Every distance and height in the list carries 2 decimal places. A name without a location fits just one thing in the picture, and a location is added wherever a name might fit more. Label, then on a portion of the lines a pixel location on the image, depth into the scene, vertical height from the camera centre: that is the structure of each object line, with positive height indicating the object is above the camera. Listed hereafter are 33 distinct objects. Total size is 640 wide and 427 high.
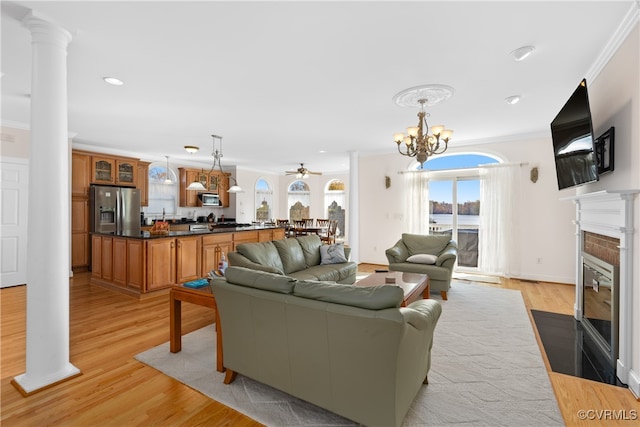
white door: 4.81 -0.12
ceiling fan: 8.08 +1.09
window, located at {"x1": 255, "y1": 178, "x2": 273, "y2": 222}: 10.66 +0.47
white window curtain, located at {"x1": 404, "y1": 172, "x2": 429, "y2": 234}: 6.57 +0.22
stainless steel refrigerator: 6.17 +0.08
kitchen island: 4.43 -0.73
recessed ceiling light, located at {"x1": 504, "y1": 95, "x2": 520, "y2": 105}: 3.69 +1.41
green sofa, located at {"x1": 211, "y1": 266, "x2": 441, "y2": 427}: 1.63 -0.77
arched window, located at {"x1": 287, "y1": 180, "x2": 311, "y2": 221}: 11.37 +0.48
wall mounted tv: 2.64 +0.69
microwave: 8.95 +0.42
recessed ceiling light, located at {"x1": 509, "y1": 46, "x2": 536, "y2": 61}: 2.54 +1.37
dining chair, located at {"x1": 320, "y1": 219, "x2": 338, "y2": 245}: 8.14 -0.57
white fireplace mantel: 2.32 -0.40
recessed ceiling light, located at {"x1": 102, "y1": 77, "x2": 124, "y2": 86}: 3.19 +1.42
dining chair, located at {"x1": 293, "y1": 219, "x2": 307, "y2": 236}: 8.23 -0.47
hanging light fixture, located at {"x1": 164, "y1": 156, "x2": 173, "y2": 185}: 8.44 +1.06
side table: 2.65 -0.79
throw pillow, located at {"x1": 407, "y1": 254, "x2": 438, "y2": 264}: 4.80 -0.74
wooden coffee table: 3.29 -0.84
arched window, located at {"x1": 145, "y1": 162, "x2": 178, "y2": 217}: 8.13 +0.61
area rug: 1.97 -1.33
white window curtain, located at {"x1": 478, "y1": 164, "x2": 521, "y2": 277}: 5.69 -0.12
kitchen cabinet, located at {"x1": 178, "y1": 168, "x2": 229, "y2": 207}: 8.63 +0.90
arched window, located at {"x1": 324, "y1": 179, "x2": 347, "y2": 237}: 10.92 +0.40
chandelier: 3.40 +1.36
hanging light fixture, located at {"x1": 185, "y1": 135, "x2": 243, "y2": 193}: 5.83 +0.55
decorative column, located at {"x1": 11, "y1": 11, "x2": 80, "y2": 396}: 2.21 +0.06
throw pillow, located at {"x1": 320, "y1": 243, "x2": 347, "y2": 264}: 4.74 -0.66
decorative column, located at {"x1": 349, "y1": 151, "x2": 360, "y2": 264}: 7.00 +0.18
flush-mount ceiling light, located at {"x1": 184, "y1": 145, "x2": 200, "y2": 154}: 5.54 +1.18
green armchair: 4.55 -0.72
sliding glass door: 6.31 +0.02
